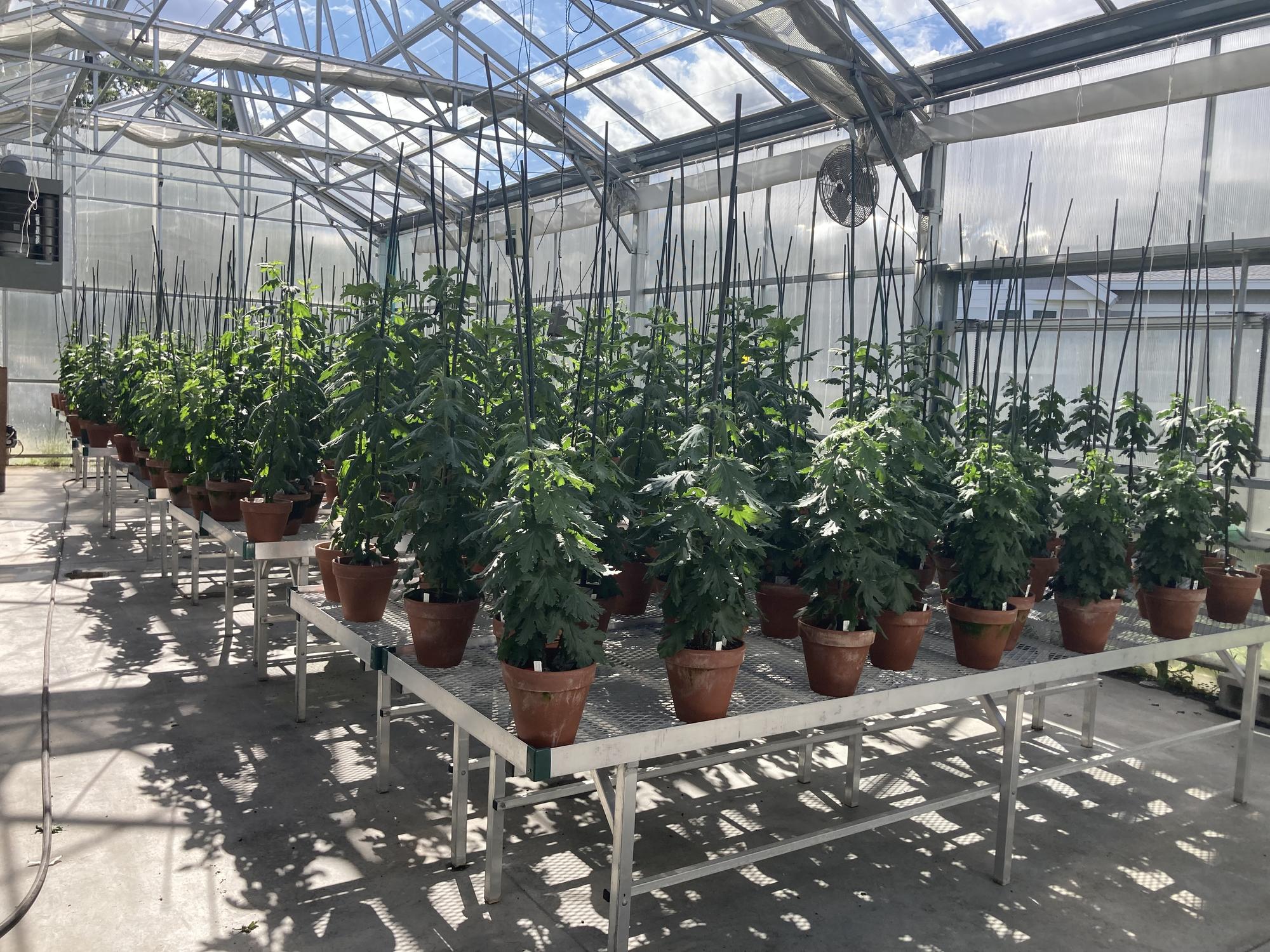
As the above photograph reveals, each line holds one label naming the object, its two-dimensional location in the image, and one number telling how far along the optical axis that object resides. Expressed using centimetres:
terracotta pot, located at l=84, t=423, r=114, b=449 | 805
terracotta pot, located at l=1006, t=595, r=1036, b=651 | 338
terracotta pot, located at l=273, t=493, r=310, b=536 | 485
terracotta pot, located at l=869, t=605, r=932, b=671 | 316
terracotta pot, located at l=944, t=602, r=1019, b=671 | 324
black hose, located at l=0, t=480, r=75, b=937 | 281
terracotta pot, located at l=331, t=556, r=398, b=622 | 352
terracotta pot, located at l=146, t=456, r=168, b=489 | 604
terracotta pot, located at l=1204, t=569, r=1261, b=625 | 417
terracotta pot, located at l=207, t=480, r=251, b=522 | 500
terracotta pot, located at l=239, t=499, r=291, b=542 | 446
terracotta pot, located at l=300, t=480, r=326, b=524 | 507
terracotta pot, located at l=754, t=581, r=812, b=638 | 352
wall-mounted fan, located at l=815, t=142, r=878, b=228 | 631
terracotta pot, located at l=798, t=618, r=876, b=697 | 289
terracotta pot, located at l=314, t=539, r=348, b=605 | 378
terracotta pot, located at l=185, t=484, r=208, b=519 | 524
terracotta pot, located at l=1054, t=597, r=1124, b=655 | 354
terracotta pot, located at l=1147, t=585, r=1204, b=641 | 381
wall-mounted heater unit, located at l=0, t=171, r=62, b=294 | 619
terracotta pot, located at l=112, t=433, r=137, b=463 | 737
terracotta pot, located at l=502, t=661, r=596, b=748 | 244
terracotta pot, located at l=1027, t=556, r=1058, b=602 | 418
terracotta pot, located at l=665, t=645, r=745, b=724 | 267
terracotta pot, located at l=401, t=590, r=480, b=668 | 306
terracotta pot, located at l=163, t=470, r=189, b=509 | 568
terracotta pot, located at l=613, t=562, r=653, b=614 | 374
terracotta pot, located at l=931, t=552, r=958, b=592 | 402
